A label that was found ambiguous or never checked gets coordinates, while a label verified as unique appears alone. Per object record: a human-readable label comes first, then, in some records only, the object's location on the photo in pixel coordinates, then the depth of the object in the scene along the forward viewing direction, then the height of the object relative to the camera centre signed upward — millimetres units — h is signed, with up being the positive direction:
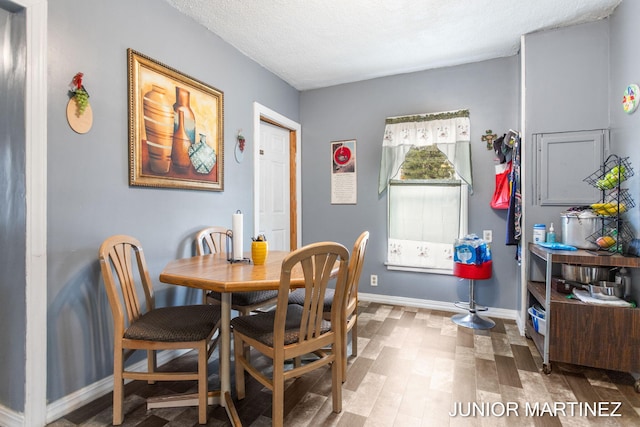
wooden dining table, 1482 -331
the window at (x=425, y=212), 3375 -2
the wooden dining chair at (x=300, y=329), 1445 -602
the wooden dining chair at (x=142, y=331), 1610 -615
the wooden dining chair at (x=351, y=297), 1839 -593
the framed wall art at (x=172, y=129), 2084 +617
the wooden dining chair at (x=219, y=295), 2232 -597
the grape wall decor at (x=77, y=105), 1737 +591
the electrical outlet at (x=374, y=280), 3756 -805
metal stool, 2889 -781
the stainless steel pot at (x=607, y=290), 2057 -513
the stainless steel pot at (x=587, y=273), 2232 -436
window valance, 3289 +794
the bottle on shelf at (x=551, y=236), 2491 -190
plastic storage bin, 2242 -798
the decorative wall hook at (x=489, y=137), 3203 +758
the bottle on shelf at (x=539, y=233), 2521 -167
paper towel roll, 1995 -161
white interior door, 3582 +300
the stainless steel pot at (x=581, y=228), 2289 -116
